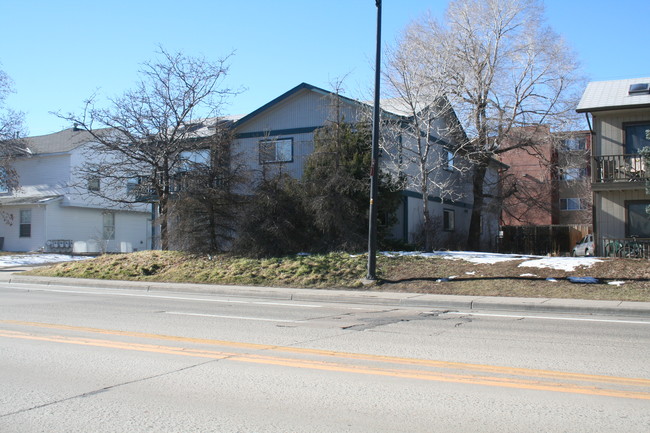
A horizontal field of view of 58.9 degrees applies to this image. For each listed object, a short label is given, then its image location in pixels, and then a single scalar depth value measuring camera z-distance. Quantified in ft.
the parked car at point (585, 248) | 89.71
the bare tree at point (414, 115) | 76.33
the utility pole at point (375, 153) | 53.67
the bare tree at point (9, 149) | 109.50
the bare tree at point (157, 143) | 77.41
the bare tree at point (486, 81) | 91.50
